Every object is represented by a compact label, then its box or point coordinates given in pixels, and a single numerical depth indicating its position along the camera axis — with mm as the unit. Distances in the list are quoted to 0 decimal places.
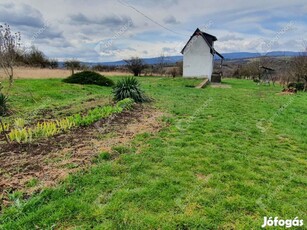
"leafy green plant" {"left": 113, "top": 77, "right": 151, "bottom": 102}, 9945
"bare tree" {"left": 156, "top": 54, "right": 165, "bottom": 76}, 34031
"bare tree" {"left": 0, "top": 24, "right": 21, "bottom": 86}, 7355
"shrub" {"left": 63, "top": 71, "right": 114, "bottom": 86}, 16594
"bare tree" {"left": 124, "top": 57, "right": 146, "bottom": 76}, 30484
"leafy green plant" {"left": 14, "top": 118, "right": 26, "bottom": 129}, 5648
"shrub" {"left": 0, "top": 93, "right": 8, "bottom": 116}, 7911
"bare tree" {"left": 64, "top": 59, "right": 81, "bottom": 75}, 28153
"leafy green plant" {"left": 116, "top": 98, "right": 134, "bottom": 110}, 8459
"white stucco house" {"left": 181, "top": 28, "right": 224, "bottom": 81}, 26219
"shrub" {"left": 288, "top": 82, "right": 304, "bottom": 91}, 22156
